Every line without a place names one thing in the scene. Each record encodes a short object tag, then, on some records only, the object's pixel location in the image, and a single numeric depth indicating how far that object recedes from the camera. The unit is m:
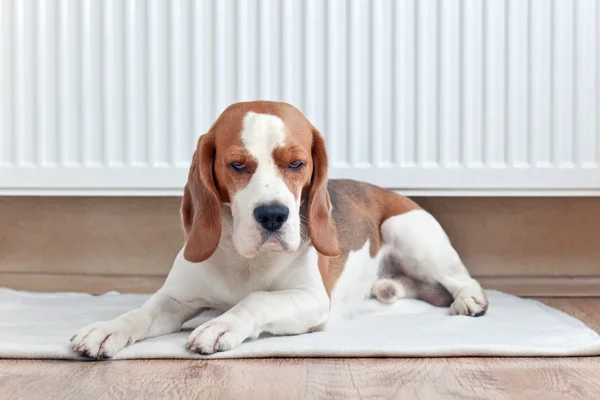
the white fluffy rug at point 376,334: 1.46
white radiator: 2.25
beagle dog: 1.50
